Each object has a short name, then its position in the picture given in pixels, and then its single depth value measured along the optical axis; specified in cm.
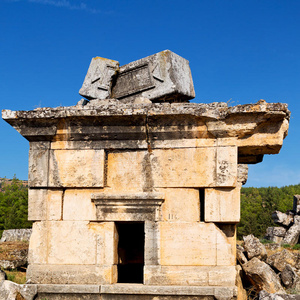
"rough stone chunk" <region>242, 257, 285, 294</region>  709
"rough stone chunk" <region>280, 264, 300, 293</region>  830
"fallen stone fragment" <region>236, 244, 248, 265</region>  823
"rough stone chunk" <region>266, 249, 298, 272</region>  916
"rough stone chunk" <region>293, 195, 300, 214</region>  2306
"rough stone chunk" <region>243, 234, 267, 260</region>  912
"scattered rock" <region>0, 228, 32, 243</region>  1405
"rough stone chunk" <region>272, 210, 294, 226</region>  2278
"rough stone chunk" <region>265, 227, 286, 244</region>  2186
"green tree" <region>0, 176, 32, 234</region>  2867
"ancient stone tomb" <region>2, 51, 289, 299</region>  584
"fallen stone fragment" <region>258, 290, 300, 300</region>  555
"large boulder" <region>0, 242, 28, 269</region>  834
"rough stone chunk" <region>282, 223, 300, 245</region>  2073
